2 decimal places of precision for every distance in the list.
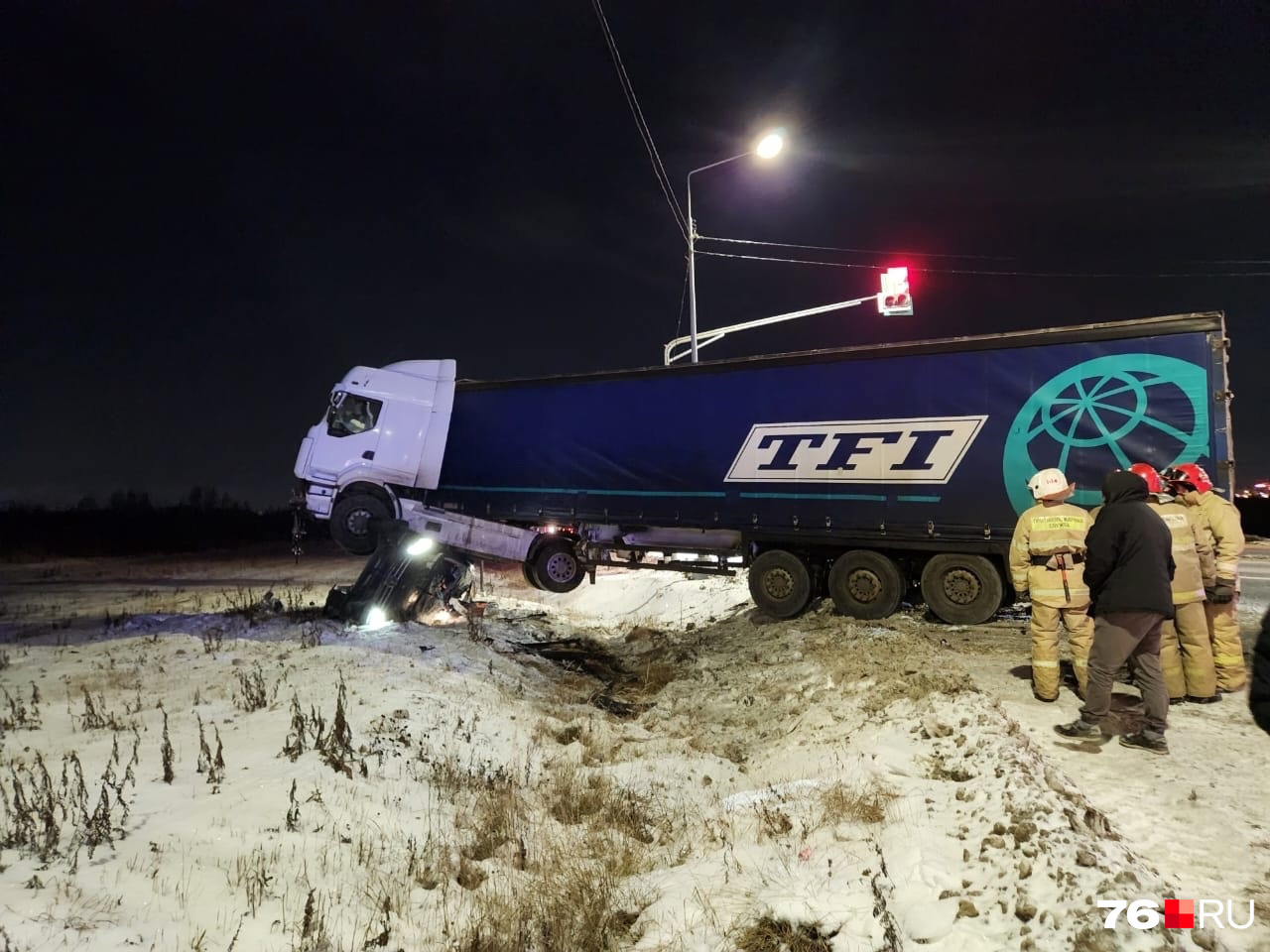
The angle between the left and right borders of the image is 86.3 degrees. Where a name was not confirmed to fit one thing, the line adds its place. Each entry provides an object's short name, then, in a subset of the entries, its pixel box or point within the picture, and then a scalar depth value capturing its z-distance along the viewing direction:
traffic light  14.82
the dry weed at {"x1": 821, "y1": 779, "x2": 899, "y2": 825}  4.09
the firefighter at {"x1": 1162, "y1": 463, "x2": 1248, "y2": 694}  5.59
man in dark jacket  4.54
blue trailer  7.64
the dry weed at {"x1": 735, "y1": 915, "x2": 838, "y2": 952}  3.14
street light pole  13.48
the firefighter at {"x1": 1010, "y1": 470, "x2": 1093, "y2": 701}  5.23
